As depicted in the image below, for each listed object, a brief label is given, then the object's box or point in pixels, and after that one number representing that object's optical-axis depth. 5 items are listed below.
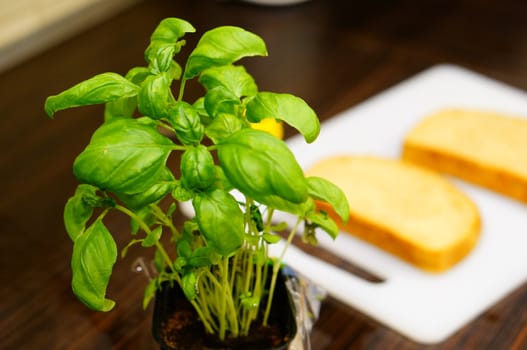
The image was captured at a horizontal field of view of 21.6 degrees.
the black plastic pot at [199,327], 0.95
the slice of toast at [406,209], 1.14
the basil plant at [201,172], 0.79
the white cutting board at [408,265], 1.10
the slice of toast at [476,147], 1.23
